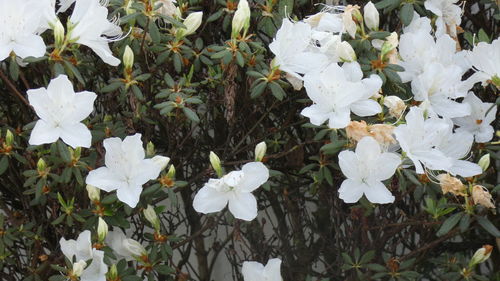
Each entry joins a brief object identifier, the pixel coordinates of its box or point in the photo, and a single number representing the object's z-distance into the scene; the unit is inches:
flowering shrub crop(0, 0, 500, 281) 54.8
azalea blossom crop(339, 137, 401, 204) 54.3
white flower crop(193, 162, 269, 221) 55.1
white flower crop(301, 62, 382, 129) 55.5
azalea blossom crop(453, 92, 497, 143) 59.5
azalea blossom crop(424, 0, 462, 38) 61.0
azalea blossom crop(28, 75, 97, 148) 54.0
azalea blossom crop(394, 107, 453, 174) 54.5
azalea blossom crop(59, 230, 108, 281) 56.1
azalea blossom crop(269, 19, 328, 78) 56.6
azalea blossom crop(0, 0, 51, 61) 54.4
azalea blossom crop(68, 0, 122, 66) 55.0
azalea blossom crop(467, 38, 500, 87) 59.2
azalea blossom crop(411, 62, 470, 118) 58.0
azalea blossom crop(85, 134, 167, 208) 54.6
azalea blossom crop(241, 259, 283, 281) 58.2
